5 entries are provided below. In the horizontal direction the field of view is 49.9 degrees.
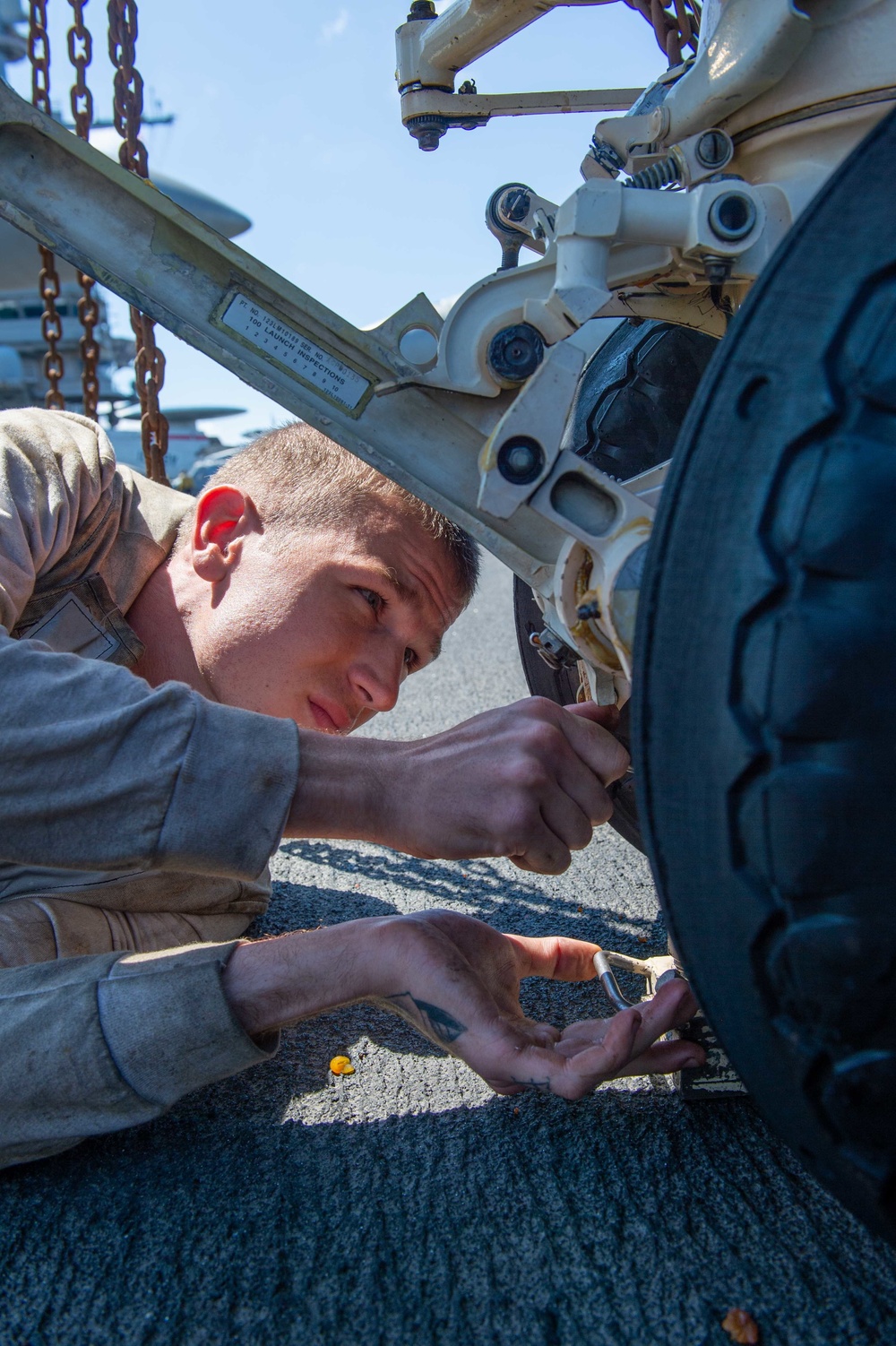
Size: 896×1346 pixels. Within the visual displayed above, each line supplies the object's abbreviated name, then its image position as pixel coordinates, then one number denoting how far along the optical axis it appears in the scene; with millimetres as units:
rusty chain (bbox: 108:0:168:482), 1629
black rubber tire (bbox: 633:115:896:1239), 519
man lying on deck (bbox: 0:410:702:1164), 812
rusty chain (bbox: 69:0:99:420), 1619
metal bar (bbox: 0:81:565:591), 831
